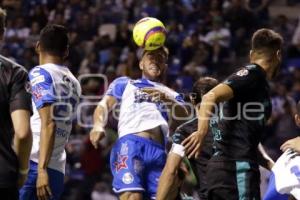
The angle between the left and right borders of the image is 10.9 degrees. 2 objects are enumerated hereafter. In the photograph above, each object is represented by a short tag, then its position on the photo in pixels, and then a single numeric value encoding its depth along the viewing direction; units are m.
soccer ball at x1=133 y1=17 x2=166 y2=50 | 14.48
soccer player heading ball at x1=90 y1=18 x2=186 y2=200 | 13.79
